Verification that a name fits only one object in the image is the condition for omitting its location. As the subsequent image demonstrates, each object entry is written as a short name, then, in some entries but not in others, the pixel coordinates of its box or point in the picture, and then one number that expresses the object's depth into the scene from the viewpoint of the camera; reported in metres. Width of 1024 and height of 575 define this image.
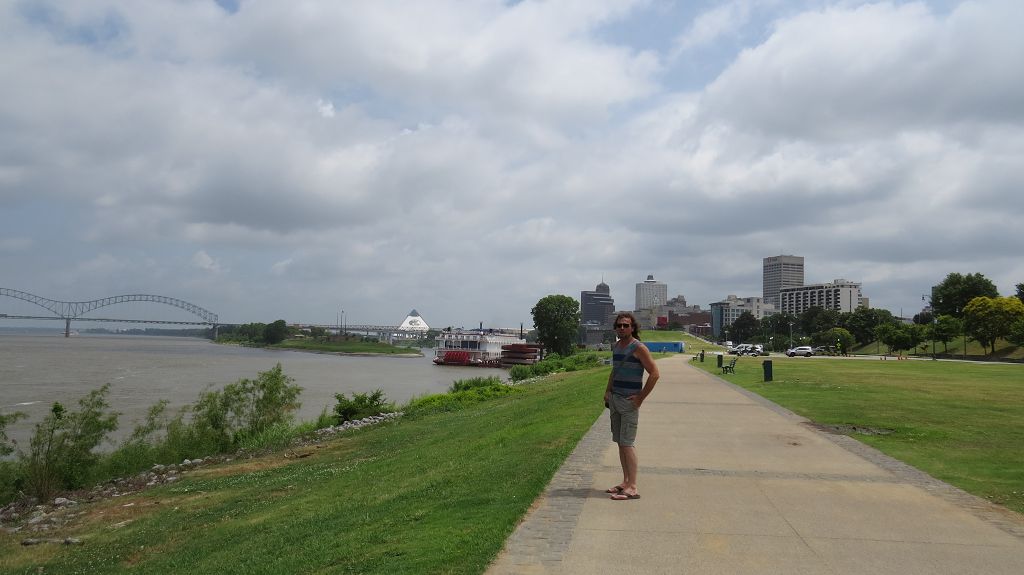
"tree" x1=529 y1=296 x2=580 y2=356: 109.38
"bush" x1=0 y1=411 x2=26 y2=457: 16.84
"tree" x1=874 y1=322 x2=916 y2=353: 71.00
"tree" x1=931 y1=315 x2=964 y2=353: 70.81
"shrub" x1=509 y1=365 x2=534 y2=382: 60.22
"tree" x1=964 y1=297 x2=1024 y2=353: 64.50
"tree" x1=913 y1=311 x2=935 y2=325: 122.34
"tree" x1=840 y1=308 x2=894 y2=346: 101.94
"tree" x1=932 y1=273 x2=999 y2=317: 88.19
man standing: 7.35
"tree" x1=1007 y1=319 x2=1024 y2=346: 58.03
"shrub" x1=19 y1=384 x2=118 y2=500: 16.86
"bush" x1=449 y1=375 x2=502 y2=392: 39.50
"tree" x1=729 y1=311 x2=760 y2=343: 155.75
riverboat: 110.62
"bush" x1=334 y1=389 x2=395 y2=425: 26.86
